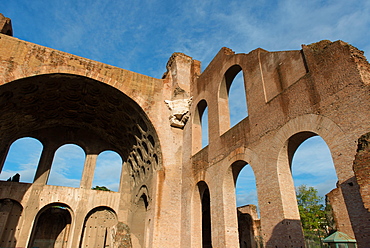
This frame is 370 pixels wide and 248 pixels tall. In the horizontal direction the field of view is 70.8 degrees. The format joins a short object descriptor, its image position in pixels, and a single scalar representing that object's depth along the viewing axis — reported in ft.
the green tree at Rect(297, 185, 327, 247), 71.92
